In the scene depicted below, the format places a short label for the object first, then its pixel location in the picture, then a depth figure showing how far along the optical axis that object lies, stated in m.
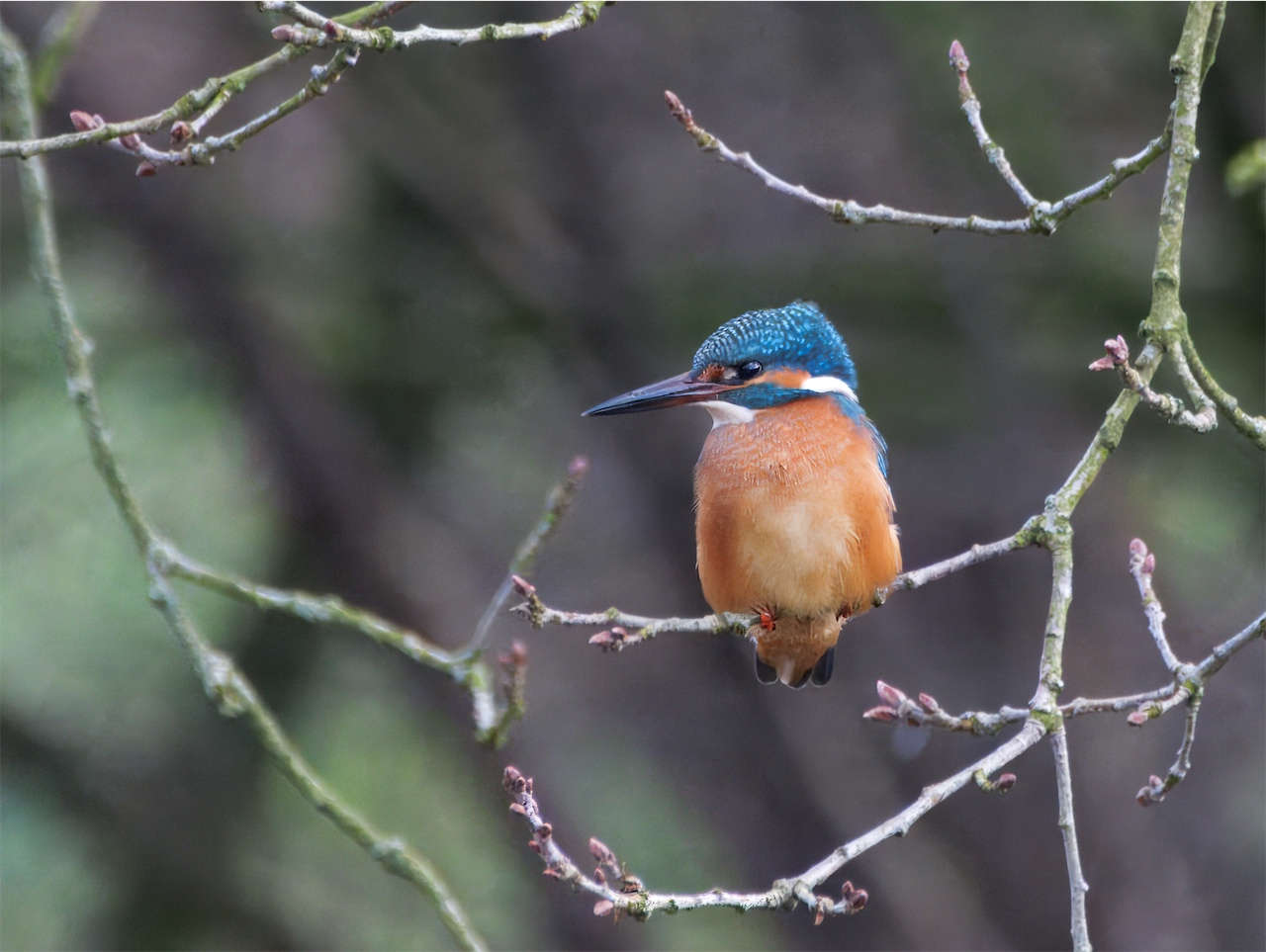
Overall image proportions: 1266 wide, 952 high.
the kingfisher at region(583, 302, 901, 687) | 5.50
